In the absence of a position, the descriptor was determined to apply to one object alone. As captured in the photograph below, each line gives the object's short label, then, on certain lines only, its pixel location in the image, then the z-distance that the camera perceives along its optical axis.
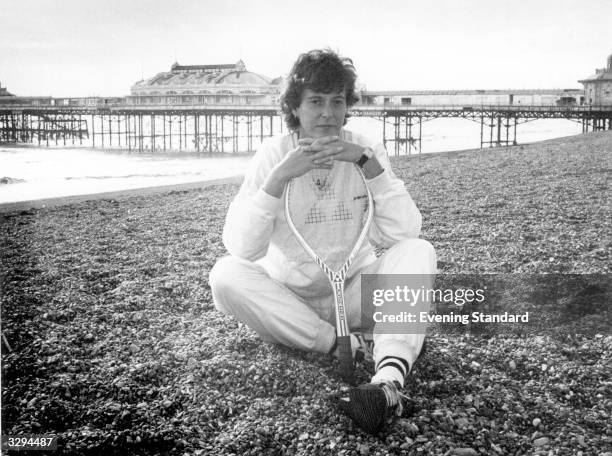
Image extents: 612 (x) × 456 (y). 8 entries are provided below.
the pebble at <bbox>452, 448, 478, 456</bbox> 1.71
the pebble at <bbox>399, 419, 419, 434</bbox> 1.81
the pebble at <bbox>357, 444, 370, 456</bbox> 1.71
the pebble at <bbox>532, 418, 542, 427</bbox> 1.86
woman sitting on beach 2.10
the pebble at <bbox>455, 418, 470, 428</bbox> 1.84
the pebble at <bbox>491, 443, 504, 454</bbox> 1.72
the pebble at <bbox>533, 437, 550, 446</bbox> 1.76
